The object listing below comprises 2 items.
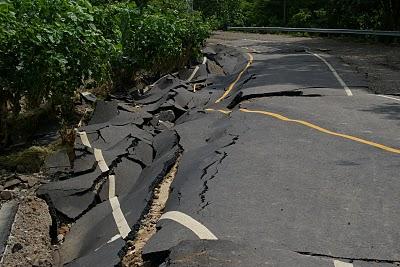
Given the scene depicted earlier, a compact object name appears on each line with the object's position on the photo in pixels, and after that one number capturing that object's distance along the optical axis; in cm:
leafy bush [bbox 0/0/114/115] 962
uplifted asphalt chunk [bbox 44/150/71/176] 939
